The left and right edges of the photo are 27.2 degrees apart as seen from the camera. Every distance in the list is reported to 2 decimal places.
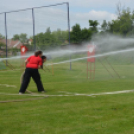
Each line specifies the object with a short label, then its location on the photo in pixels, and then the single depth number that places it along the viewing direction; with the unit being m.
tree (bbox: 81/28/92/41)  47.35
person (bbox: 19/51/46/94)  11.88
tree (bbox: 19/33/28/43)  34.06
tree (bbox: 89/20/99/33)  57.91
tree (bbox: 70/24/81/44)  36.79
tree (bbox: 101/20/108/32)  52.02
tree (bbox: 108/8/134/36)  44.31
